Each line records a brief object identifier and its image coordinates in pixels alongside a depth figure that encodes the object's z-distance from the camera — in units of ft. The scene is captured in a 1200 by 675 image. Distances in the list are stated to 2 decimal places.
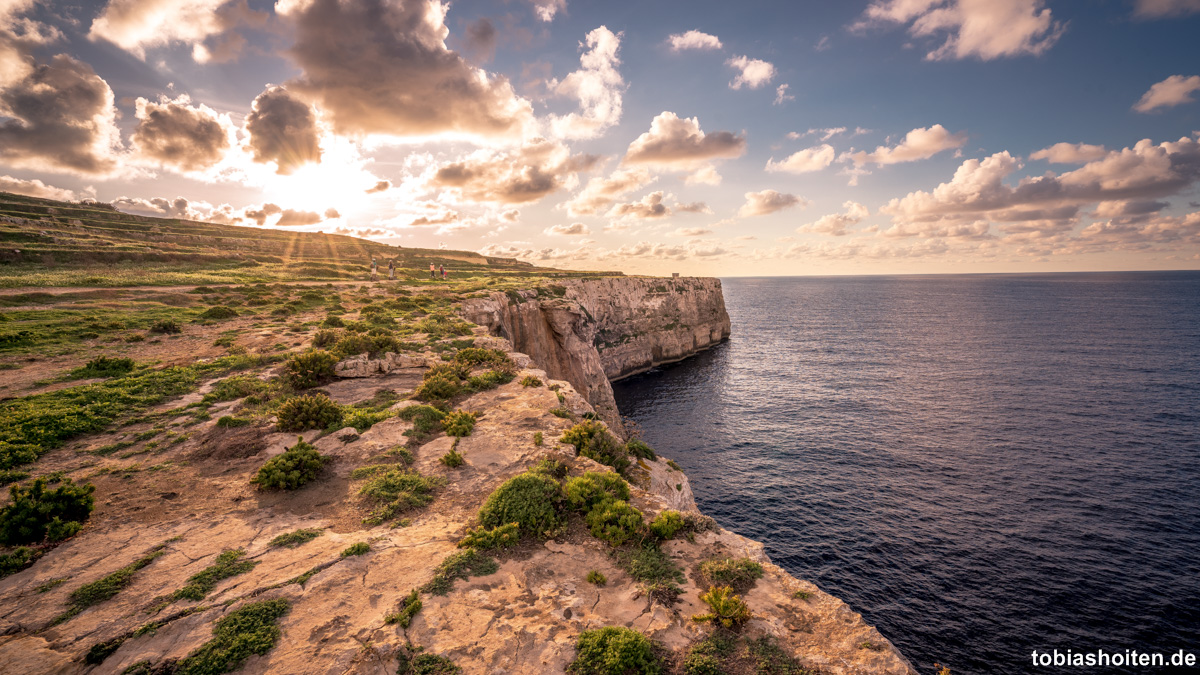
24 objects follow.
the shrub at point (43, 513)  31.89
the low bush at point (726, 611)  28.58
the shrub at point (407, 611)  27.17
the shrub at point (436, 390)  63.62
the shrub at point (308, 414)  52.80
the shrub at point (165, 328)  88.84
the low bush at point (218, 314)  104.63
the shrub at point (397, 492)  39.68
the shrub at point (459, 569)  30.40
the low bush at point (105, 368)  62.69
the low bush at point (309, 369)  65.98
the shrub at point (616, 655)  25.14
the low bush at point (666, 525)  37.78
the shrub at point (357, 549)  33.22
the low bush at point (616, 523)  37.09
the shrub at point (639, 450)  80.70
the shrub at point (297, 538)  34.22
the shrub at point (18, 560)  29.76
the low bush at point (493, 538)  34.91
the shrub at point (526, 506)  37.83
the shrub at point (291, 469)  41.37
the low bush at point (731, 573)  32.91
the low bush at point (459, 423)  54.03
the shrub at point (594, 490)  41.06
